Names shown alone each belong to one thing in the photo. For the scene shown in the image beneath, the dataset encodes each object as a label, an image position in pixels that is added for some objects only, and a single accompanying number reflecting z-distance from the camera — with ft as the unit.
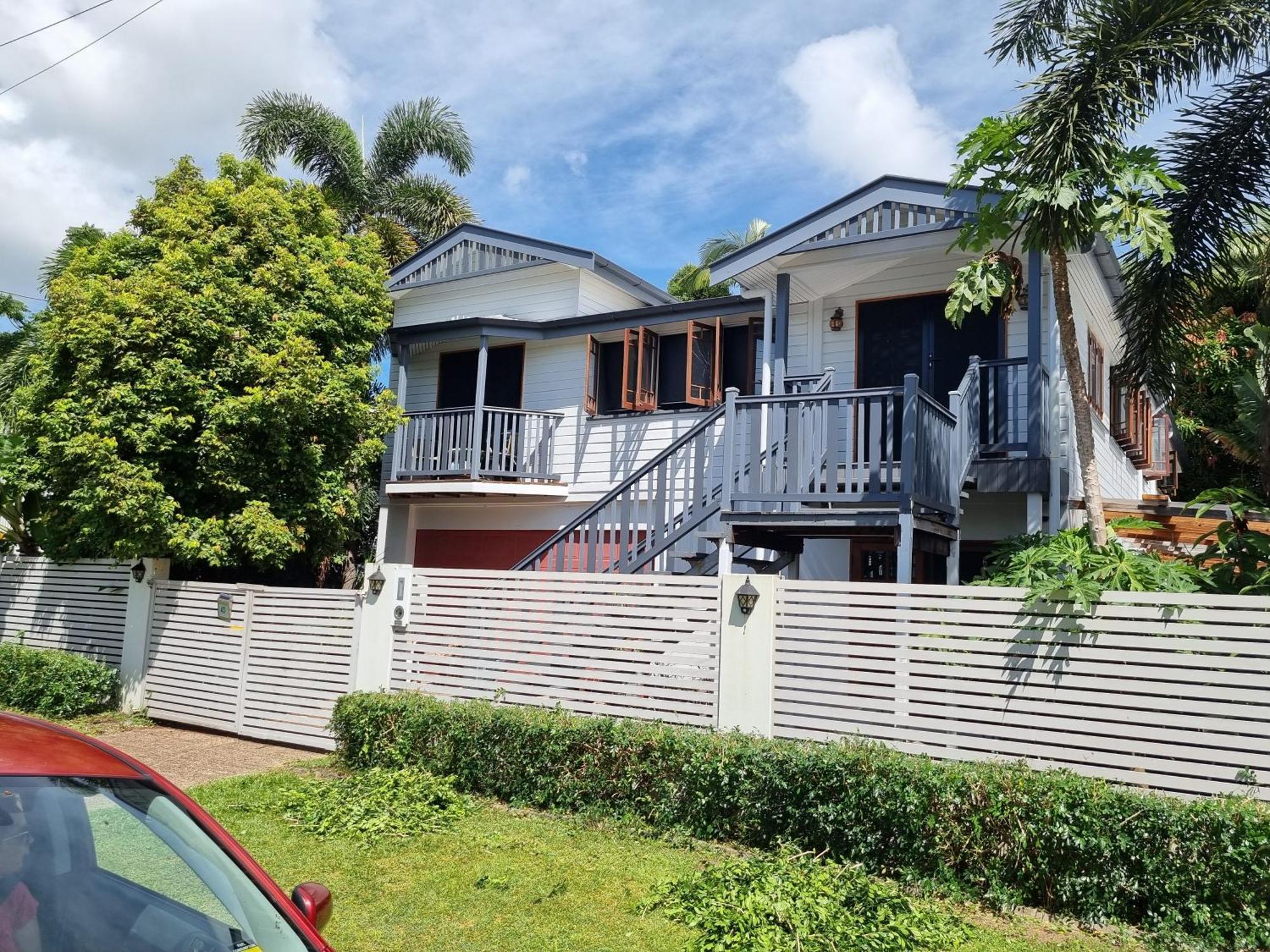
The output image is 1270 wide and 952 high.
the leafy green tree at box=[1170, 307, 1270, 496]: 56.85
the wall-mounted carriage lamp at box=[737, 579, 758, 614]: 23.22
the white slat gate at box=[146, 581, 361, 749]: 30.37
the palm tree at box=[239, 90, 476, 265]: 65.46
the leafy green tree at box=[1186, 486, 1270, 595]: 21.02
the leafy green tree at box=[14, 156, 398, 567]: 34.63
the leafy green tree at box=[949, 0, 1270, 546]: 24.97
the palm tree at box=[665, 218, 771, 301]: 94.17
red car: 7.73
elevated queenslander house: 30.19
